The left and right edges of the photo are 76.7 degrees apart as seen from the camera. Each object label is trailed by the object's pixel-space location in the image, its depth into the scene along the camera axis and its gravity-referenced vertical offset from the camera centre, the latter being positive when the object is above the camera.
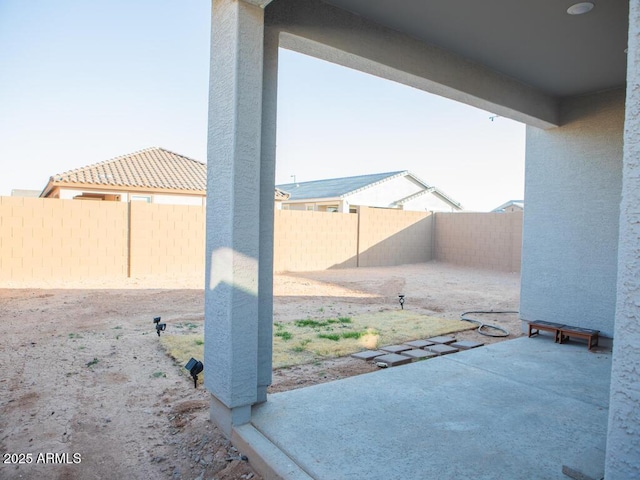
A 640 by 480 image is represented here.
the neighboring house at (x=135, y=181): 12.92 +1.44
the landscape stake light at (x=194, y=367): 3.18 -1.11
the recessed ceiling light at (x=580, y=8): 2.96 +1.70
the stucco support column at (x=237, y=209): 2.53 +0.12
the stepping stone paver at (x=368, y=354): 4.39 -1.37
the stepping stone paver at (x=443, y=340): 5.00 -1.35
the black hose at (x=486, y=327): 5.55 -1.37
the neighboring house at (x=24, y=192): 28.68 +2.18
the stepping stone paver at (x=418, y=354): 4.35 -1.34
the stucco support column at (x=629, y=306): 1.18 -0.20
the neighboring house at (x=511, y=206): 29.08 +2.15
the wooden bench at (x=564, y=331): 4.62 -1.13
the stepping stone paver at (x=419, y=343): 4.82 -1.35
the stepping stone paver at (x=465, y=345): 4.74 -1.33
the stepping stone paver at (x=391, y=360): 4.13 -1.34
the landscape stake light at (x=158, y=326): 5.01 -1.25
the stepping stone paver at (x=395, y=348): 4.60 -1.35
